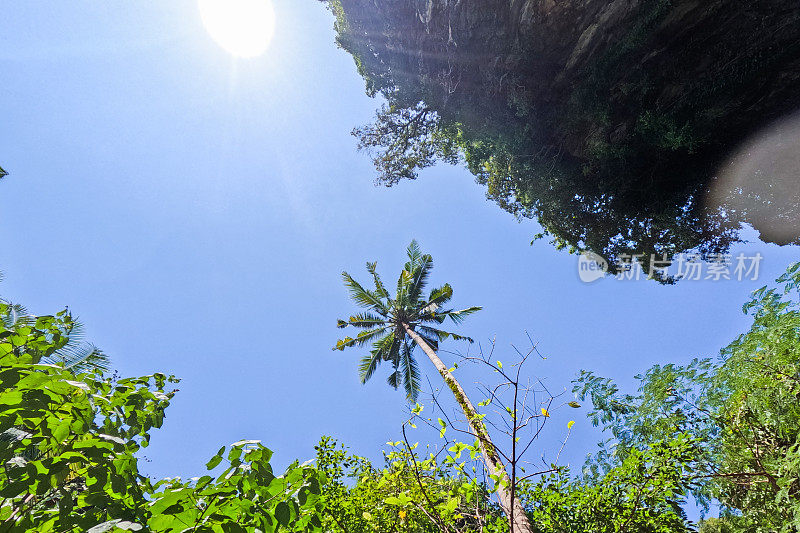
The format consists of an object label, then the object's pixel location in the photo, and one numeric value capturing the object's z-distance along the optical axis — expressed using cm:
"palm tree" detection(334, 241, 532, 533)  1537
